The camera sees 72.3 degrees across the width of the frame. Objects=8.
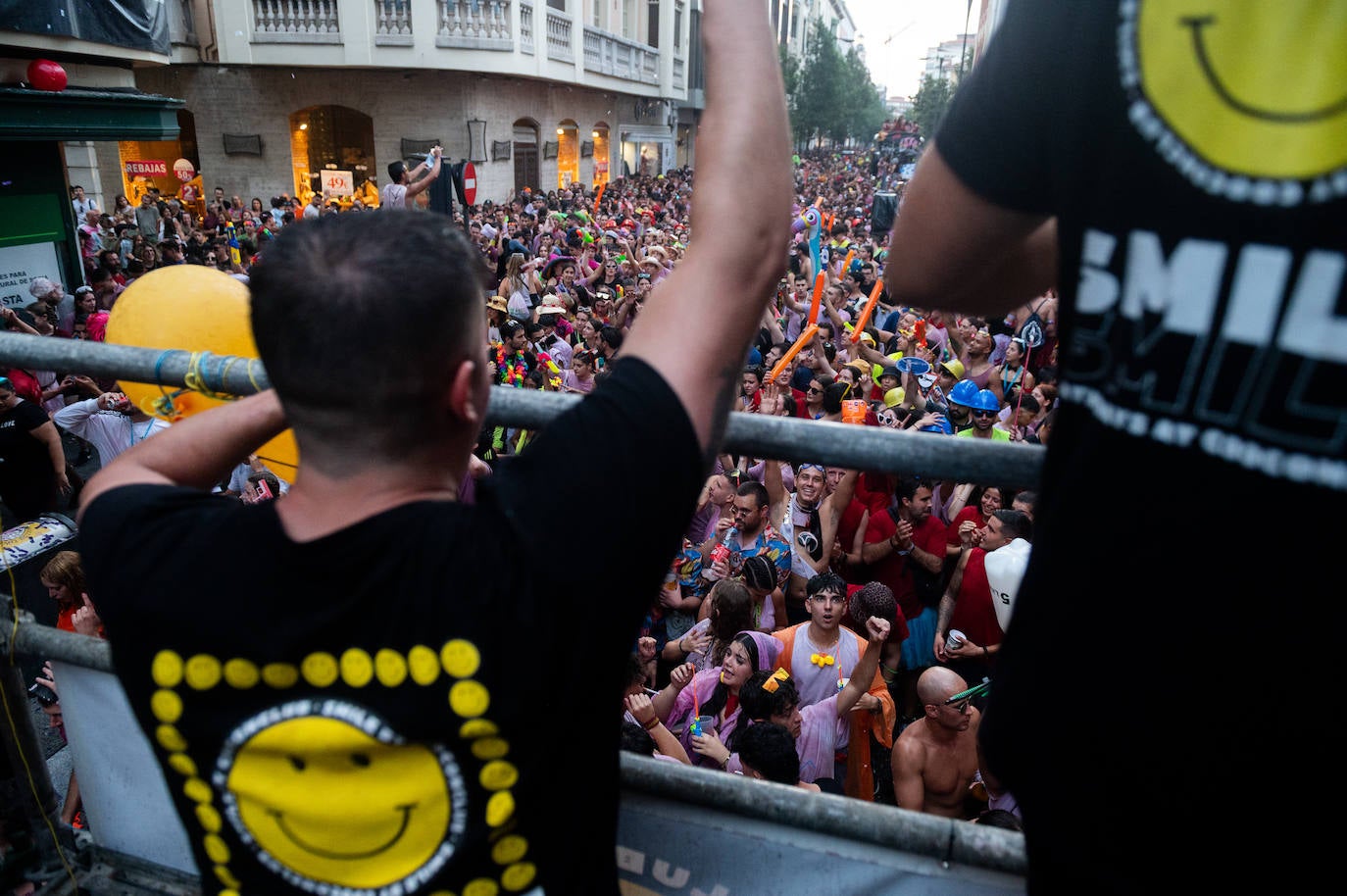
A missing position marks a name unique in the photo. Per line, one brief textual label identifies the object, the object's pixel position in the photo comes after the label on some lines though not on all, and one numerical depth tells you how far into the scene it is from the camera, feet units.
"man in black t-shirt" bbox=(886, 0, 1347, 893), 2.37
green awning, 39.45
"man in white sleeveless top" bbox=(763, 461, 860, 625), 19.77
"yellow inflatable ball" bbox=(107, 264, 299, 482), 6.09
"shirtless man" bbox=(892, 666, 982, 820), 13.94
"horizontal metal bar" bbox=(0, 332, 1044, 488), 4.14
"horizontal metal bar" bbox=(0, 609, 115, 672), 5.81
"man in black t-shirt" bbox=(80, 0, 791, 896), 3.51
